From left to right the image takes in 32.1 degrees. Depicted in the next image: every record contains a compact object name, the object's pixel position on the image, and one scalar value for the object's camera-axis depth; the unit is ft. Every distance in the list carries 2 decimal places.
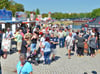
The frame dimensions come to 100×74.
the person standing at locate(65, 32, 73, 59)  34.24
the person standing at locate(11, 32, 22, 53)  35.27
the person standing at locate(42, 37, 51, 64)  28.71
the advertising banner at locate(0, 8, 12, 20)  71.47
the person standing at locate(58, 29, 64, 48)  46.21
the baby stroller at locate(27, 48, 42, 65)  30.60
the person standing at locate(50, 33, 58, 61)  33.74
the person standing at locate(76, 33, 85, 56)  35.27
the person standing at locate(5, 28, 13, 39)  38.27
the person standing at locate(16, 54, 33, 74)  15.39
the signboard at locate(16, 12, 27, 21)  94.31
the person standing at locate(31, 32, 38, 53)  30.63
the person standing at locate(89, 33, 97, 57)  37.06
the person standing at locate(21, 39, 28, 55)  29.18
